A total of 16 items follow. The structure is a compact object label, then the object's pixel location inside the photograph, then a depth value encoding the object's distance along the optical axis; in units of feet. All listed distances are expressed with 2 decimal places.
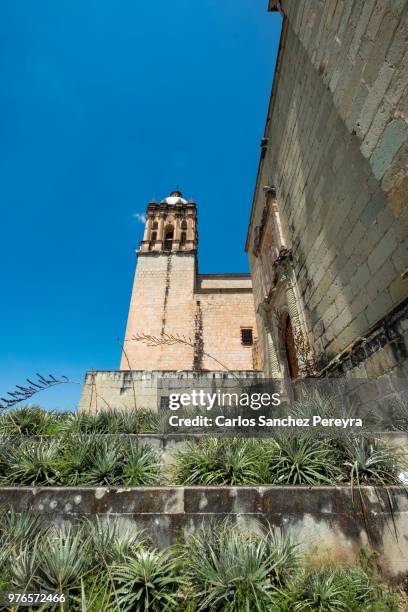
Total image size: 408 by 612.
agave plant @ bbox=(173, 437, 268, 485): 7.92
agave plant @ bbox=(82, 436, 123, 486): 8.39
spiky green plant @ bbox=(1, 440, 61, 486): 8.48
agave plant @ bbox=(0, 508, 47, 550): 6.27
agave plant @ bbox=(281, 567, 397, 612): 4.92
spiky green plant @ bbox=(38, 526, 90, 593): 5.28
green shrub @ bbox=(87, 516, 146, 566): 5.86
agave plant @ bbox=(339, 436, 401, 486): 7.14
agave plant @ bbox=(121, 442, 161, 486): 8.41
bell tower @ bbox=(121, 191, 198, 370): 49.44
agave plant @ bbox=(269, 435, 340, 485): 7.53
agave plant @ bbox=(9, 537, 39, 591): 5.24
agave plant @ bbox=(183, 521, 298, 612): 5.00
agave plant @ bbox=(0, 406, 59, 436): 13.64
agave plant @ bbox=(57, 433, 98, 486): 8.53
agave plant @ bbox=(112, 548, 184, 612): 5.05
